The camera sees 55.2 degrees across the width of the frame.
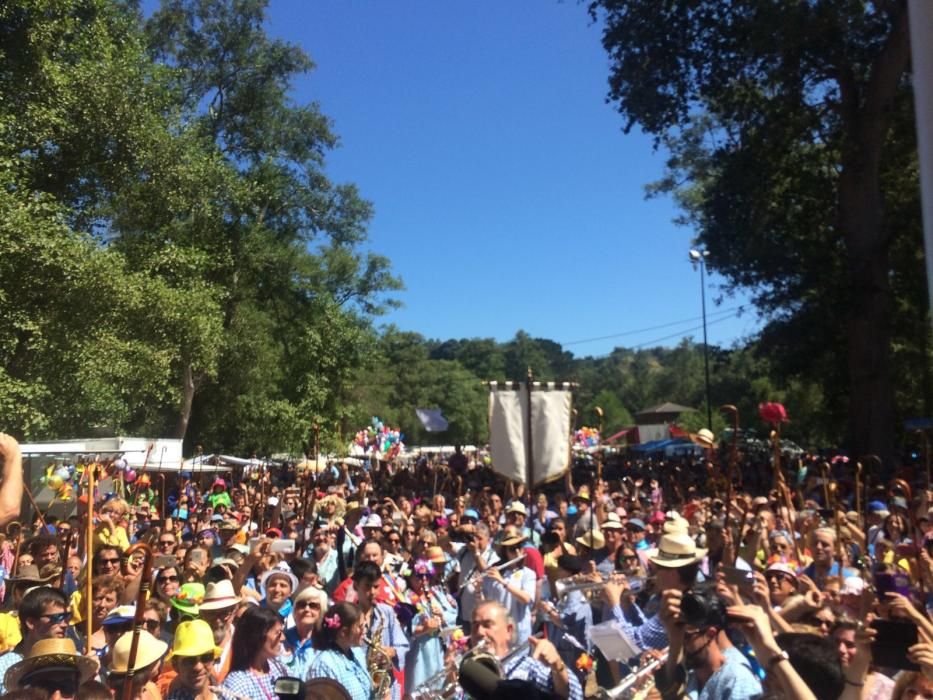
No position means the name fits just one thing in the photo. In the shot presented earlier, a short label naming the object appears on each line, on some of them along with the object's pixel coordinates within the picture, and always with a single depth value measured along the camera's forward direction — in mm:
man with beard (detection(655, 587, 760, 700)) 3410
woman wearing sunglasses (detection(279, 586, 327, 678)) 5238
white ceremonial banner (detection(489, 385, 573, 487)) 8750
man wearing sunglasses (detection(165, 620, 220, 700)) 4062
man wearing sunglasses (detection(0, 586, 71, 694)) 4824
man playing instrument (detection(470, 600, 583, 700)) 3938
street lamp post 32834
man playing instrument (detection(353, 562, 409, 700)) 5734
